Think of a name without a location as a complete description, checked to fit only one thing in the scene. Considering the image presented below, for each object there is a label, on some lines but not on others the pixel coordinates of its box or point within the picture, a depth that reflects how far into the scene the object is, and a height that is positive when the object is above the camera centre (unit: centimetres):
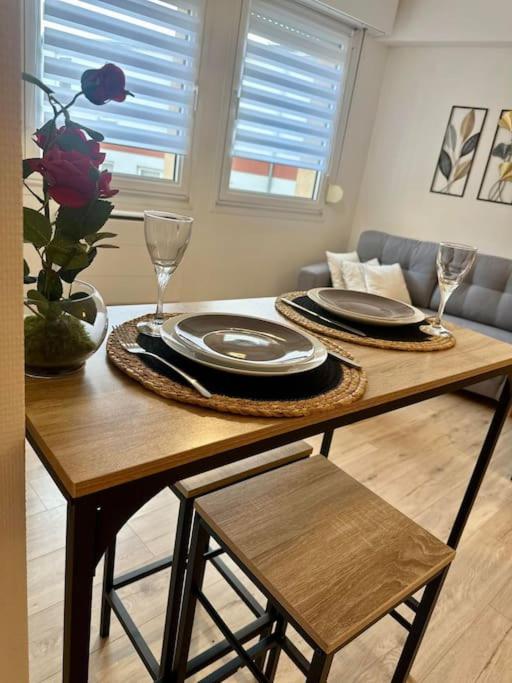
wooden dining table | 60 -37
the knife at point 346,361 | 99 -35
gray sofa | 331 -63
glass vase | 73 -28
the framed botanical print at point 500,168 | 340 +19
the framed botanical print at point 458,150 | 355 +27
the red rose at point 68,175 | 63 -6
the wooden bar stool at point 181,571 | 114 -99
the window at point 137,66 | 249 +34
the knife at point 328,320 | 121 -35
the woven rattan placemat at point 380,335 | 117 -36
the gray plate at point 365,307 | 127 -33
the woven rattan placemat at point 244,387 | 77 -35
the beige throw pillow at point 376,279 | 343 -65
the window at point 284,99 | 319 +41
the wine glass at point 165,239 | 89 -16
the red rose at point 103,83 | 67 +6
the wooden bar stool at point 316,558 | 86 -69
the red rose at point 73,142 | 66 -2
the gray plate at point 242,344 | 85 -33
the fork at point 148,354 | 78 -35
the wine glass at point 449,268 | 127 -19
